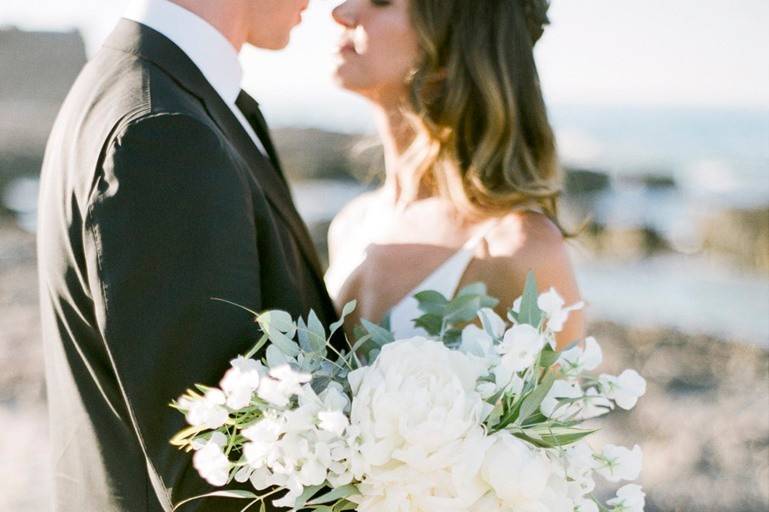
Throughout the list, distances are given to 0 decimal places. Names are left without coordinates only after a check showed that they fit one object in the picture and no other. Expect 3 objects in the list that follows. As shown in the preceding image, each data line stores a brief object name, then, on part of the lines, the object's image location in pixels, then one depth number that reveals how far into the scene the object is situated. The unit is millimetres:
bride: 3191
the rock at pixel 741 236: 15969
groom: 1893
